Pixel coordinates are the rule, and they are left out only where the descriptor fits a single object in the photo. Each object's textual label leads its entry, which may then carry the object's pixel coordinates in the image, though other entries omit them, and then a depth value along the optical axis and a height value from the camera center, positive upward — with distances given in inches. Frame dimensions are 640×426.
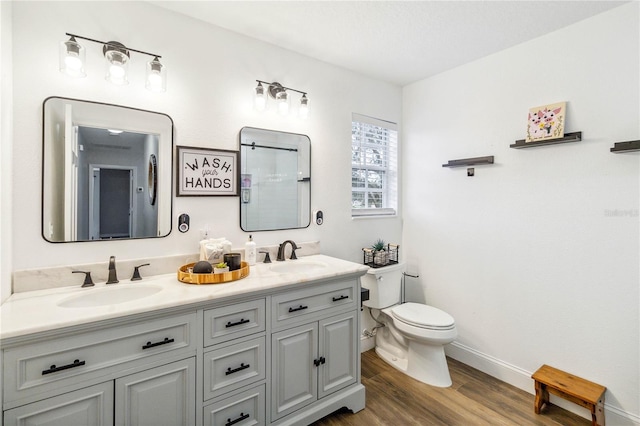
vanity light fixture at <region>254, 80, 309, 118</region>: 79.1 +32.3
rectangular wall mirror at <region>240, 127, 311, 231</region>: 80.7 +9.4
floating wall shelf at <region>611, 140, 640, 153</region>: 64.1 +14.6
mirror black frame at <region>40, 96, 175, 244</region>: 66.3 +9.3
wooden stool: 67.1 -42.4
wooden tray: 59.9 -13.6
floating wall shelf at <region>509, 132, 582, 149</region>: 73.6 +18.7
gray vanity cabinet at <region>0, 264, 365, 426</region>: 41.7 -26.8
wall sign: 71.0 +10.1
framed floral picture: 76.2 +24.2
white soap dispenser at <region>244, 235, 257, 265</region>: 76.4 -10.7
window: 106.4 +17.3
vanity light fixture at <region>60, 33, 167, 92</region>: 55.5 +30.1
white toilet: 85.0 -35.4
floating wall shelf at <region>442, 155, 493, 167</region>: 91.4 +16.4
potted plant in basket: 101.1 -15.0
